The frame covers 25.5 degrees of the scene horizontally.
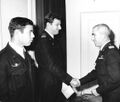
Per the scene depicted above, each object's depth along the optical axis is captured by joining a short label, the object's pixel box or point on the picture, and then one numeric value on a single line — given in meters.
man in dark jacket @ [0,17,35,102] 2.22
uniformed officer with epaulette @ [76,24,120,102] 2.58
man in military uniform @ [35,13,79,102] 3.15
